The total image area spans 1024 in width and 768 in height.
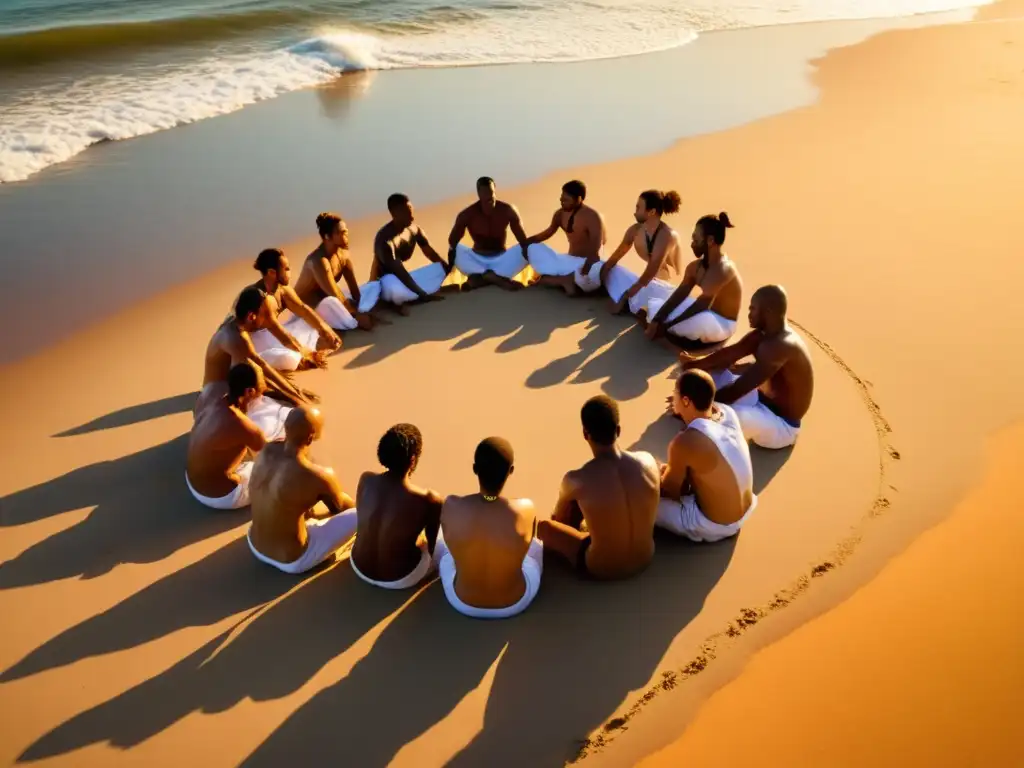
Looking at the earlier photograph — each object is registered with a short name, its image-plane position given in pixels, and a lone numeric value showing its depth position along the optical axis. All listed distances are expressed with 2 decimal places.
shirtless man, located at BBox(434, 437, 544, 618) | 4.48
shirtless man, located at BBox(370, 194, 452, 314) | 8.26
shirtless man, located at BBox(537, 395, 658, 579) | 4.69
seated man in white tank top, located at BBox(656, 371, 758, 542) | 4.97
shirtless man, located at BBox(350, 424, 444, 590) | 4.73
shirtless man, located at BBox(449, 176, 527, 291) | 8.65
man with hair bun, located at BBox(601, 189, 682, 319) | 7.74
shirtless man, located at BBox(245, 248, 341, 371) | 6.88
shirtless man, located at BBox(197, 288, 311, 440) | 6.15
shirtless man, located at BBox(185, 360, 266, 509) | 5.41
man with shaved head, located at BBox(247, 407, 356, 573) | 4.93
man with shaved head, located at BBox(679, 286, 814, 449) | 5.86
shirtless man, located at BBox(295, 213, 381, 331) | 7.77
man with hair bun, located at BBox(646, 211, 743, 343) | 7.01
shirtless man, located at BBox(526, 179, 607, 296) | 8.34
